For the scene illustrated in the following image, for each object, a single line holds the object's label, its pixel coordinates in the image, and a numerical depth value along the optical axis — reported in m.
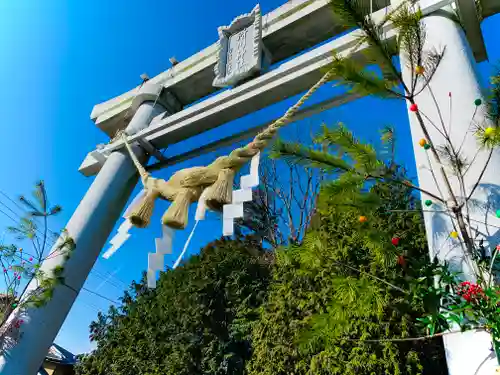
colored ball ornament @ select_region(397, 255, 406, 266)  1.51
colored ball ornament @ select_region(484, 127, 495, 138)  1.58
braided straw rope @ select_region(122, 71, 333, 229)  2.52
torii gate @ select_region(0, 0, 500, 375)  2.38
